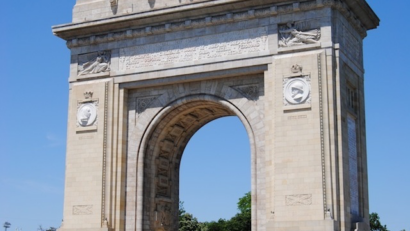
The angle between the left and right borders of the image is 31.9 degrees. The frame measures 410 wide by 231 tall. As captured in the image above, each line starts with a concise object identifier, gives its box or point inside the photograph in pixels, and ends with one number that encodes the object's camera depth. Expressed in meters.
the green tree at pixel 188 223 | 57.91
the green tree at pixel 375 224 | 69.19
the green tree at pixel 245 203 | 70.94
